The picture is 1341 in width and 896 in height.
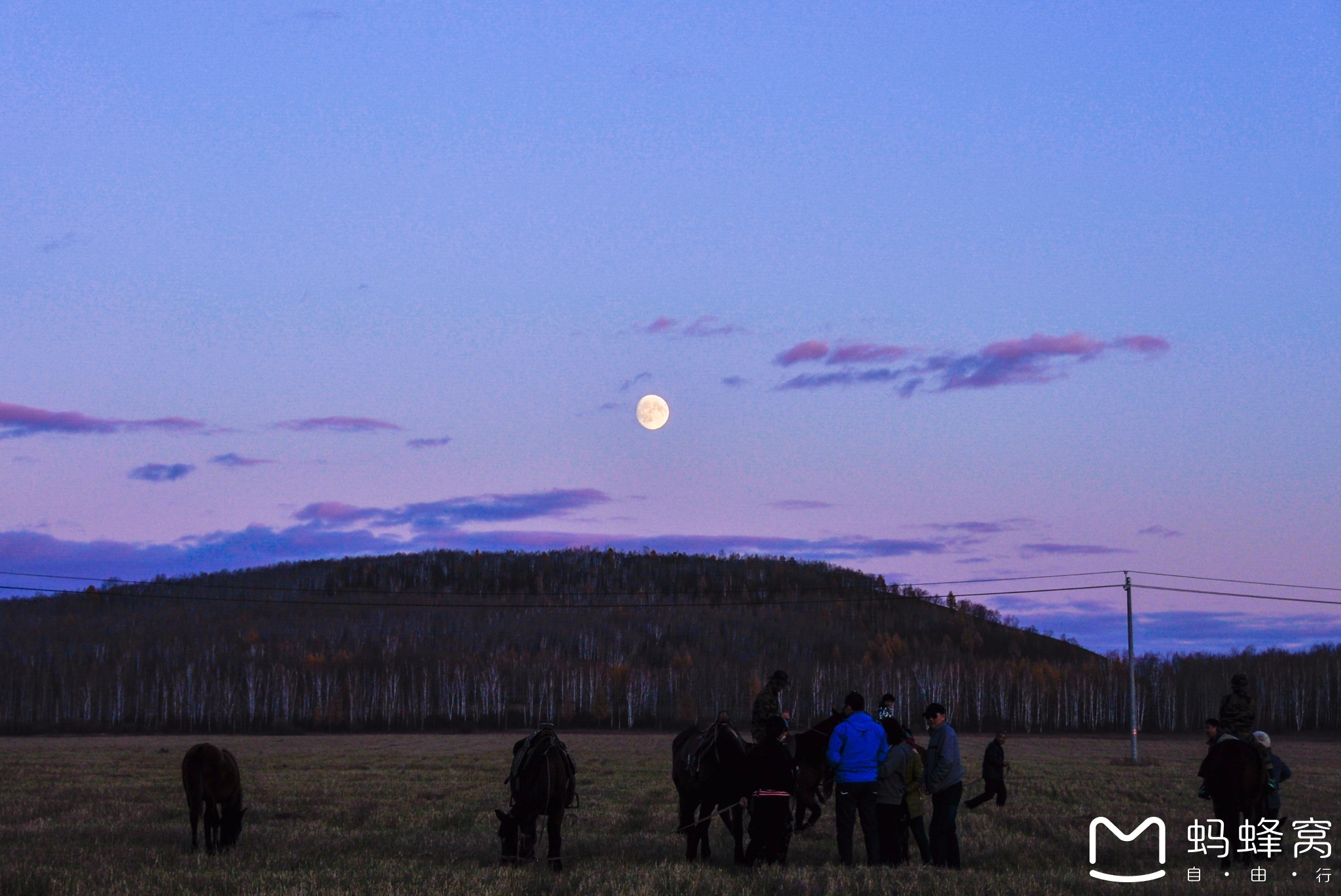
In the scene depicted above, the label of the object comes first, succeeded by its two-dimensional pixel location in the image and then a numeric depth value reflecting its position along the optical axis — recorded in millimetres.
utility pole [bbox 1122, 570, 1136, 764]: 63938
